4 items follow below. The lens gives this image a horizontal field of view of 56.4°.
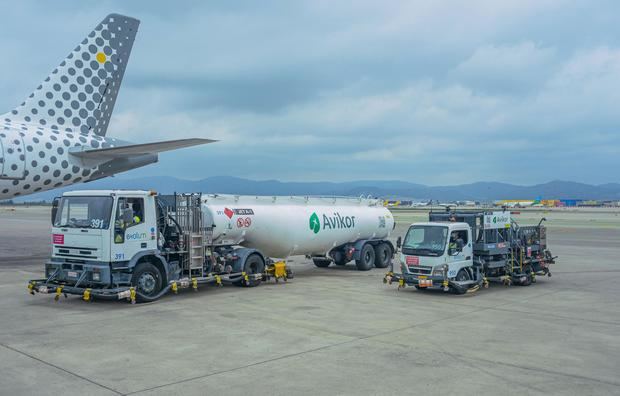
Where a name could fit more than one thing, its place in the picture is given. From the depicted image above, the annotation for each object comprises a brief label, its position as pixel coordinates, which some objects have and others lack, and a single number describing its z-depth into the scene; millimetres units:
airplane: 22109
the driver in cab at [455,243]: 17078
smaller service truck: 16922
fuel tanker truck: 14891
